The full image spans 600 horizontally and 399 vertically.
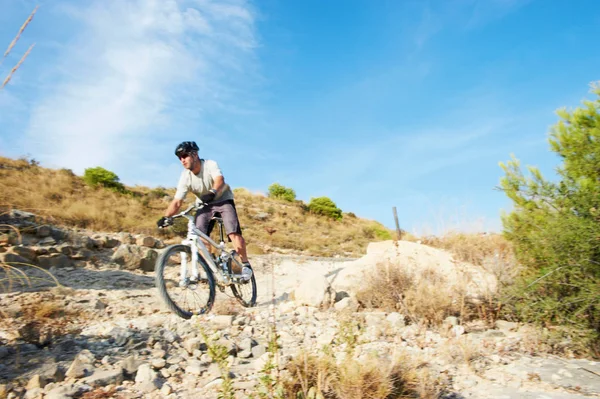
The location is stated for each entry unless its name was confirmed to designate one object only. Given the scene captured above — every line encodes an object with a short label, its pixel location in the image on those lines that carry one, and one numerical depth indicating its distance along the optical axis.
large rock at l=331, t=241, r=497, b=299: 5.53
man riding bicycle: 5.35
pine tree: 4.10
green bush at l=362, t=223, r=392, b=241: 23.40
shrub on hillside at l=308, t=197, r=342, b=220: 30.73
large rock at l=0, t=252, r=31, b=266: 6.91
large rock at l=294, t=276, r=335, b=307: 5.65
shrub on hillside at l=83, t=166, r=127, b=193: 22.34
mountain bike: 4.75
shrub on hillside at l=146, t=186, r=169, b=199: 23.73
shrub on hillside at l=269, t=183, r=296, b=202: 33.27
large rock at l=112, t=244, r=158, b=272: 8.73
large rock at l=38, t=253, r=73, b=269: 7.71
